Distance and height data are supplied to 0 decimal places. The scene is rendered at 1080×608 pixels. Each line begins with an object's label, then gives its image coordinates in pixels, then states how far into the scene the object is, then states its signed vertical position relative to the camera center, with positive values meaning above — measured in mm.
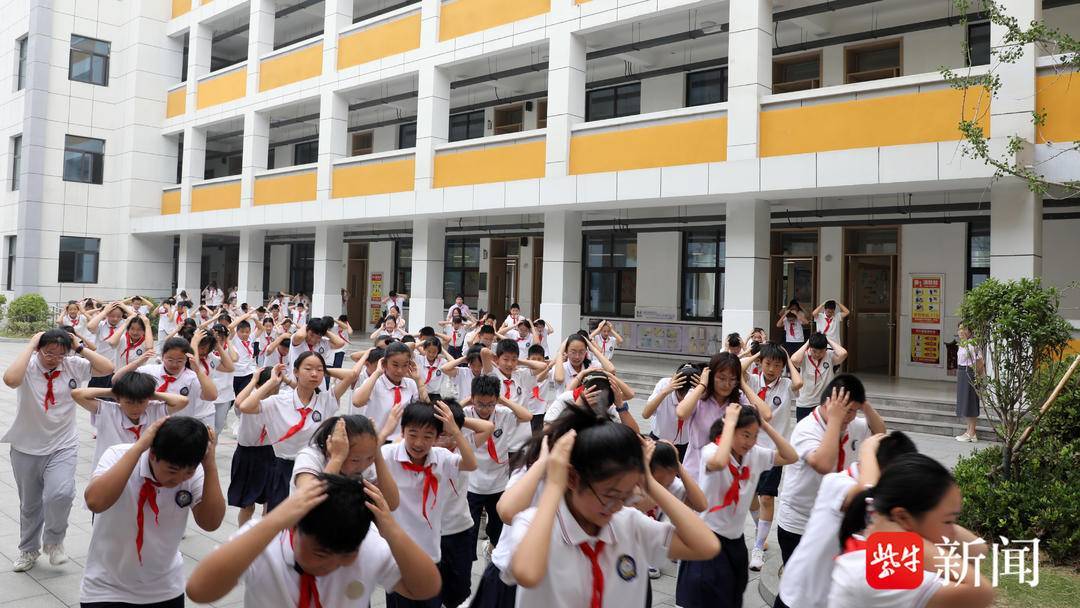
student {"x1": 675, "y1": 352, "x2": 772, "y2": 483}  5469 -475
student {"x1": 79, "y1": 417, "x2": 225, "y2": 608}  3410 -897
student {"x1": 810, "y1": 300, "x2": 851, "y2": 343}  13438 +226
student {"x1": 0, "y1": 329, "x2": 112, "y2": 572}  5699 -1025
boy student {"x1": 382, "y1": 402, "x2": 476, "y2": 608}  4164 -824
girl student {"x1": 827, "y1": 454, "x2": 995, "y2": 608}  2562 -655
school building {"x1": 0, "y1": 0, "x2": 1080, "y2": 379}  12328 +3322
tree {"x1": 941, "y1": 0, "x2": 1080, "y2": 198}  8570 +3109
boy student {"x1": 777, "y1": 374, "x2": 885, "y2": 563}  4348 -659
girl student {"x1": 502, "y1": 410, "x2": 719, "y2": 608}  2488 -681
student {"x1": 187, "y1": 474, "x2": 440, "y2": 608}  2439 -792
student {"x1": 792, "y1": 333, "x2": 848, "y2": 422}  9242 -440
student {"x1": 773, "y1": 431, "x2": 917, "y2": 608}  3225 -838
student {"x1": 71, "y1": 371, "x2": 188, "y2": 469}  4723 -620
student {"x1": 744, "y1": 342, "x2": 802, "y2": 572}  6539 -597
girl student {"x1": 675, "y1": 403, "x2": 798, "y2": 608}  4289 -948
